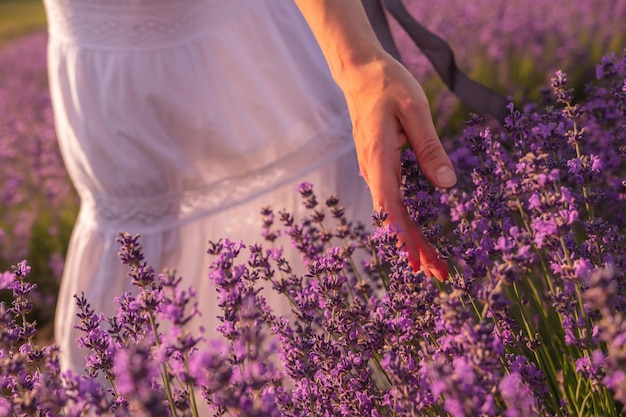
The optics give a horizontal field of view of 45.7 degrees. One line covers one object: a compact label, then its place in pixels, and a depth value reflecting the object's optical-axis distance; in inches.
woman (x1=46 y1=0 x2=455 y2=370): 96.5
